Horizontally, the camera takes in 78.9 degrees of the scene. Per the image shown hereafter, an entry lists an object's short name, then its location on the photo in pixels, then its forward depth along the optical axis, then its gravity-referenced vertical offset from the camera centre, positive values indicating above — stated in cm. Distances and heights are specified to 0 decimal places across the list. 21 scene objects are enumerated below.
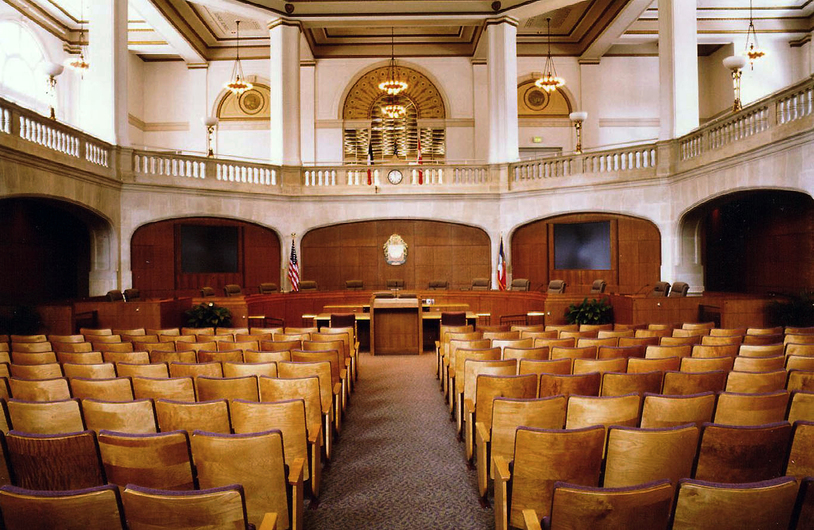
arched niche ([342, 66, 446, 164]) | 1783 +550
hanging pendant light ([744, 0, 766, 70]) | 1359 +713
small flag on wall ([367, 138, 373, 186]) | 1443 +298
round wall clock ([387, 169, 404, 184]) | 1460 +283
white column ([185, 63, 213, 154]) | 1783 +627
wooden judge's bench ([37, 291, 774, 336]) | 824 -73
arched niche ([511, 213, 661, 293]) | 1237 +41
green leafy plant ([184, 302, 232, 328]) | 965 -81
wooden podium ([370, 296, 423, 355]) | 882 -101
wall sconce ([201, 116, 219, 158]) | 1288 +400
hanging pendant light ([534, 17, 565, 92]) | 1543 +600
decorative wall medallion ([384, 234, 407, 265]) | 1484 +71
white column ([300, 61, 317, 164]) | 1762 +608
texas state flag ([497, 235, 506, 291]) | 1238 -3
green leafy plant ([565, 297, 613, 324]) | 966 -81
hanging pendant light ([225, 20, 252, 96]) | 1552 +599
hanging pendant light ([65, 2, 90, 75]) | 1309 +571
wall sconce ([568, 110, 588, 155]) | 1239 +387
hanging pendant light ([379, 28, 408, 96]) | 1535 +583
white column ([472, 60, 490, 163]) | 1756 +612
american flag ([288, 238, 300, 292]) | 1255 -1
